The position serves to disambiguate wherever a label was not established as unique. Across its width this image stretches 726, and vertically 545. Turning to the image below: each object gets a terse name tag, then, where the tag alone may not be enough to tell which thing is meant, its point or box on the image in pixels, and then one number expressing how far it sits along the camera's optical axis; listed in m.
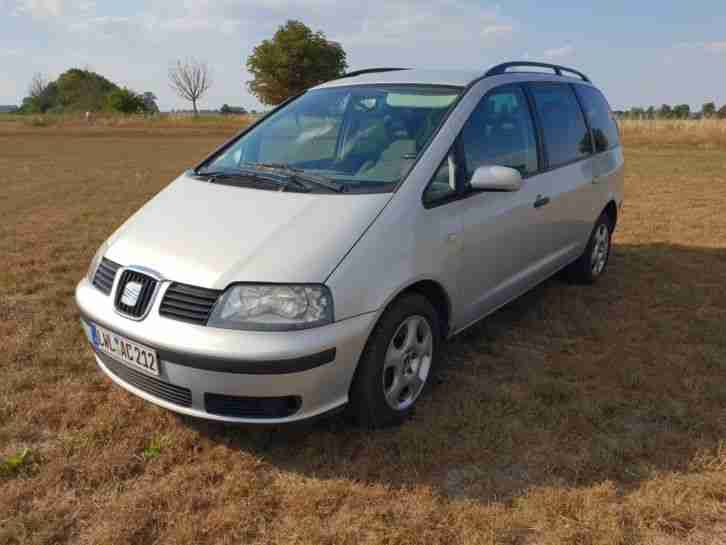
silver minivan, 2.47
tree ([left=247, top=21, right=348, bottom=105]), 53.34
